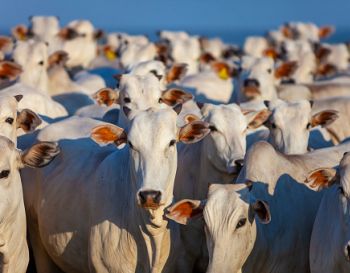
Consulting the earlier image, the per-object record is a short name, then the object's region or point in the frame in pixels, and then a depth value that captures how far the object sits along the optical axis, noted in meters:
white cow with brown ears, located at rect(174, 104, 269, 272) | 13.45
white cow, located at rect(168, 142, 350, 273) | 11.34
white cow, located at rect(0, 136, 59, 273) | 11.63
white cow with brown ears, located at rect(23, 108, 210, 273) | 11.70
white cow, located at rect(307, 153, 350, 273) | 11.26
